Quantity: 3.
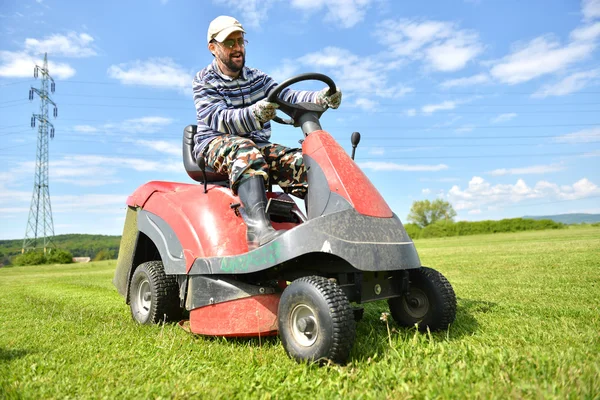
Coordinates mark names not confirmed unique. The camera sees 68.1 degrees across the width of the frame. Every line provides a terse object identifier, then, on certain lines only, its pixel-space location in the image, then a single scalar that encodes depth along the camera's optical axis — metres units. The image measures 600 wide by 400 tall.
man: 2.83
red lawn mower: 2.25
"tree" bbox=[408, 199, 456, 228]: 64.26
